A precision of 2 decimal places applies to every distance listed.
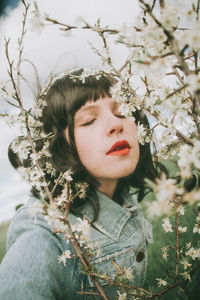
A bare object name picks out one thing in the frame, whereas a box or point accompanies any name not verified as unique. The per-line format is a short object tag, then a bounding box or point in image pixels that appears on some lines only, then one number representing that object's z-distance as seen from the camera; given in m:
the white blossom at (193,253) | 0.40
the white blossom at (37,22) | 0.27
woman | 0.35
